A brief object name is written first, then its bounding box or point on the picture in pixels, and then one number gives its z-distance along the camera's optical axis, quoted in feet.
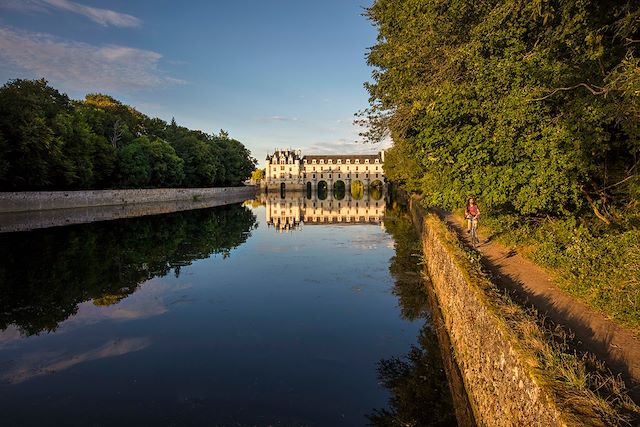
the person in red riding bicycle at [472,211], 52.11
